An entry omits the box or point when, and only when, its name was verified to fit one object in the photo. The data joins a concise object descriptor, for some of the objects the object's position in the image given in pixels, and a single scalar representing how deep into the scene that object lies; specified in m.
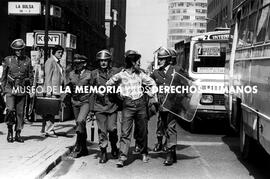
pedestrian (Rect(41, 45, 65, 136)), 11.48
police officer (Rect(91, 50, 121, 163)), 8.91
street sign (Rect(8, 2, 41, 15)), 17.06
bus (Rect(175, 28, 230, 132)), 14.01
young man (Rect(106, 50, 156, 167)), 8.67
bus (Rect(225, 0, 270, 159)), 7.15
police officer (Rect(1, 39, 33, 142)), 10.51
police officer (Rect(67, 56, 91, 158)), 9.45
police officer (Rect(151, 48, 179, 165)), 8.80
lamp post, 15.45
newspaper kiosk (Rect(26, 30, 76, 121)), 15.65
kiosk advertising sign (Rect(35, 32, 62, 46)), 16.96
